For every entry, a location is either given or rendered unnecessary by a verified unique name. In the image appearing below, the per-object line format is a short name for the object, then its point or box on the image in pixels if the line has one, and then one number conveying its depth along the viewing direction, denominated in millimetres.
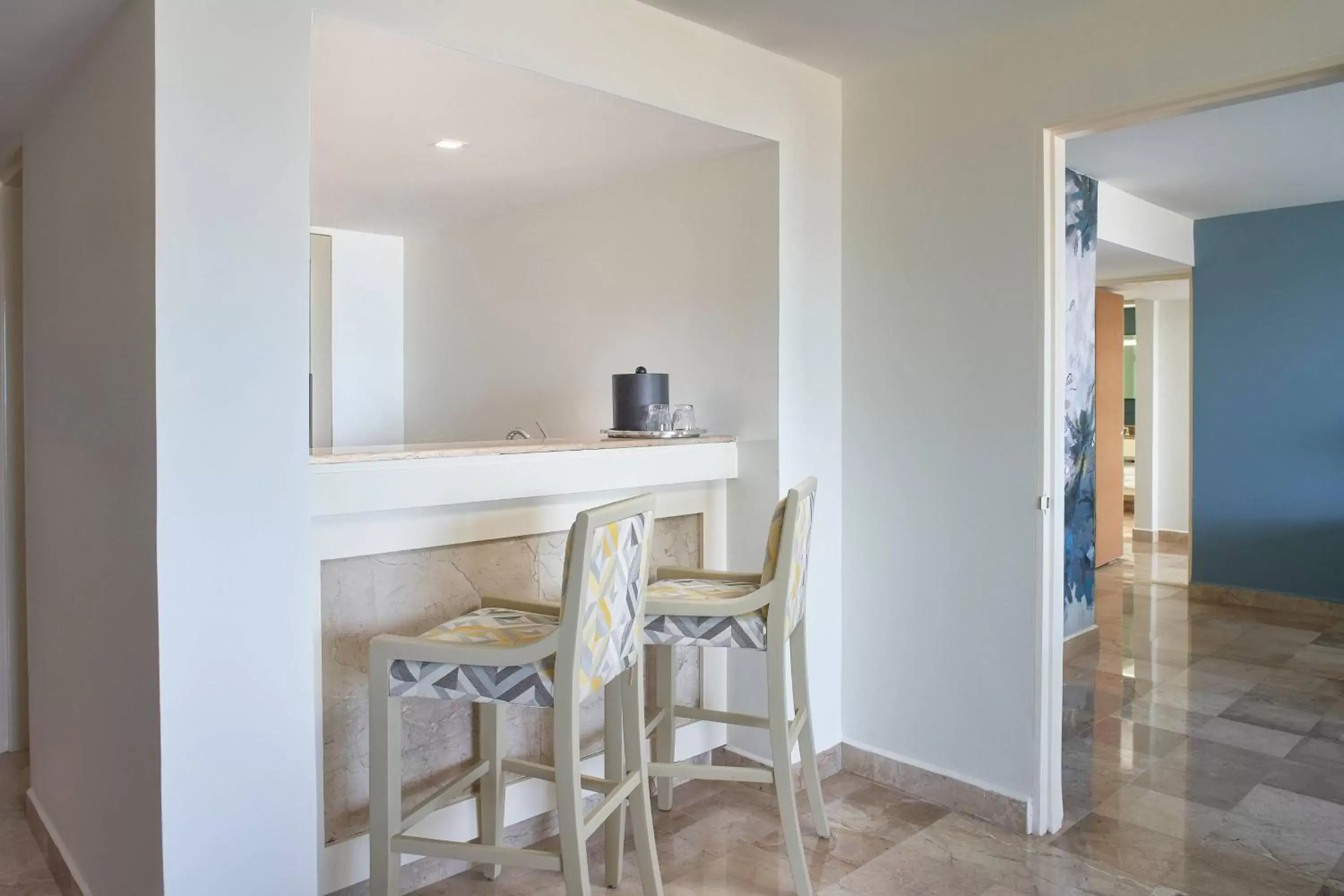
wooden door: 6742
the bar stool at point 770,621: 2381
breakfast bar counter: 2246
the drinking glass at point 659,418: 3080
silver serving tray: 3004
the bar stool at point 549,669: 1908
